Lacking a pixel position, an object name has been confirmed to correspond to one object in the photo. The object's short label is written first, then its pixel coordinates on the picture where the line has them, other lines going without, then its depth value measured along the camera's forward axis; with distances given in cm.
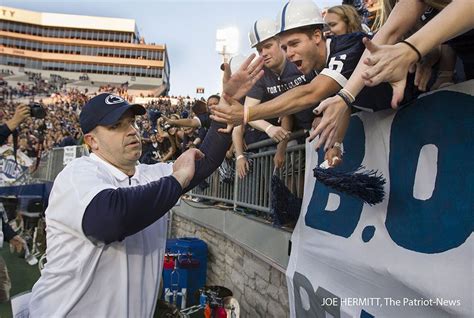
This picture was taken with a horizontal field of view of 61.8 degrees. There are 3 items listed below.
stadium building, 8075
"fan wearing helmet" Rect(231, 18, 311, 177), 374
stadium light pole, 2203
